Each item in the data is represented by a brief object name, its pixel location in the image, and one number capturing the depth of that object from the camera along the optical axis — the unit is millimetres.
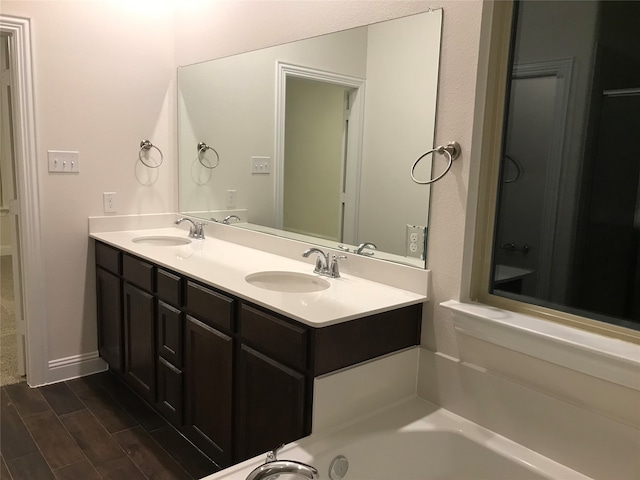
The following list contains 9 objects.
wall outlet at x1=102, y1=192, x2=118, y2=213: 3002
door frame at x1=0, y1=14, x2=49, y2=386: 2621
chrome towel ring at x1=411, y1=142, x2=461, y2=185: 1712
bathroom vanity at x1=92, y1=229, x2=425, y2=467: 1631
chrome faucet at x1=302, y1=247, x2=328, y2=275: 2137
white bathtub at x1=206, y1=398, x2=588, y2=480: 1532
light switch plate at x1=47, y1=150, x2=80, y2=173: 2777
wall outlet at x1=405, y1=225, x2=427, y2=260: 1867
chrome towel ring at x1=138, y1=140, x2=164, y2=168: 3109
